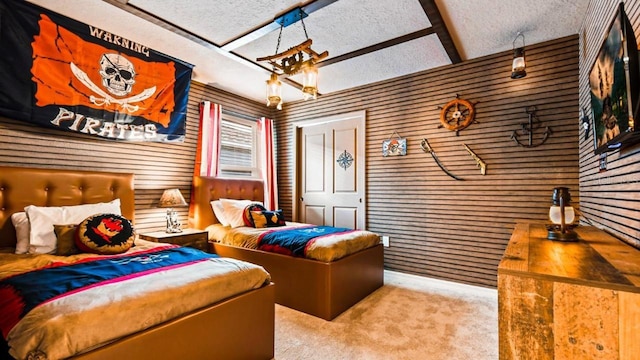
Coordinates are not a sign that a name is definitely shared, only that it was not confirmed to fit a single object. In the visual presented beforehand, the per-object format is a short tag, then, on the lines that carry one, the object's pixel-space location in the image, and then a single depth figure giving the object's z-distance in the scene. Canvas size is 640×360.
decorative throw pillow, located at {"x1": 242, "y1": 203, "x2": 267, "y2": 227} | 3.58
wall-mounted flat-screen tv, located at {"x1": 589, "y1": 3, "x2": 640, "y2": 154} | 1.27
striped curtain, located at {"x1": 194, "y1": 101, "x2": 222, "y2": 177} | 3.91
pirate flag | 2.33
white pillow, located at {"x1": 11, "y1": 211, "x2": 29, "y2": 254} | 2.11
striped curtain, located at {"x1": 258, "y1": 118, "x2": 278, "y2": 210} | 4.75
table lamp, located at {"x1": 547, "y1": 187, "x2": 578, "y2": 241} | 1.67
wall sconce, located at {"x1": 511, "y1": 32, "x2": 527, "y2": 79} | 2.79
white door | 4.29
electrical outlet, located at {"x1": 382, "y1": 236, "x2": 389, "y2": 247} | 3.98
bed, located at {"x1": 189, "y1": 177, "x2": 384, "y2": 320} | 2.57
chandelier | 2.19
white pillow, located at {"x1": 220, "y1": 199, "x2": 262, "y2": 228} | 3.64
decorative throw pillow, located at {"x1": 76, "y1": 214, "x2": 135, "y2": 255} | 2.11
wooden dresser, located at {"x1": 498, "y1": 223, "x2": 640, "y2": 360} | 0.89
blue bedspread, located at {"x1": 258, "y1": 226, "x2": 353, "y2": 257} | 2.79
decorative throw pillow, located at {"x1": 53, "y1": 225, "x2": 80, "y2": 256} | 2.09
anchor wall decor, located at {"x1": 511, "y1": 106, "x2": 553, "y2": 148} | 2.97
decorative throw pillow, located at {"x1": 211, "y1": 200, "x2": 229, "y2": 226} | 3.72
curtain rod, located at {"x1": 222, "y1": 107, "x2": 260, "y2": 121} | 4.36
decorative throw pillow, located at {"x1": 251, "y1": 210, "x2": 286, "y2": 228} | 3.54
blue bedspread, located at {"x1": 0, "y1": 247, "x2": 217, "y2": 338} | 1.27
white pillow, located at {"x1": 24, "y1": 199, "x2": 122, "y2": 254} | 2.10
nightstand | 3.02
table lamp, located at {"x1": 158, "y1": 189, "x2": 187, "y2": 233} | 3.26
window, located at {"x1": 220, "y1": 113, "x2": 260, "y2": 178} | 4.37
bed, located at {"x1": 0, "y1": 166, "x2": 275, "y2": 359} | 1.34
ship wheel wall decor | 3.35
